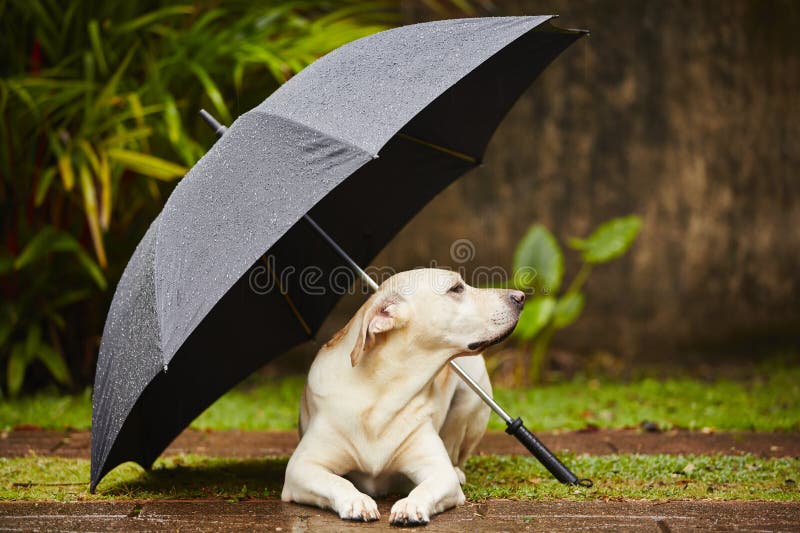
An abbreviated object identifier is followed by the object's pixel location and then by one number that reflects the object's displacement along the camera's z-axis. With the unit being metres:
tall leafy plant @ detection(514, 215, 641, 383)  6.58
